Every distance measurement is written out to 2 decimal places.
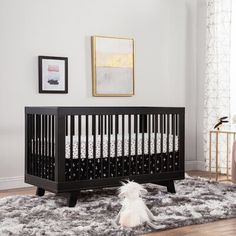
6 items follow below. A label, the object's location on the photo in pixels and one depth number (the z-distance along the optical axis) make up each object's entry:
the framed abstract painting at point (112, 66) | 5.26
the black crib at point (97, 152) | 3.76
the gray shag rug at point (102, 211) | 3.08
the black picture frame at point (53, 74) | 4.93
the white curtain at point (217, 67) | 5.55
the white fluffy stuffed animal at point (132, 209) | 3.13
